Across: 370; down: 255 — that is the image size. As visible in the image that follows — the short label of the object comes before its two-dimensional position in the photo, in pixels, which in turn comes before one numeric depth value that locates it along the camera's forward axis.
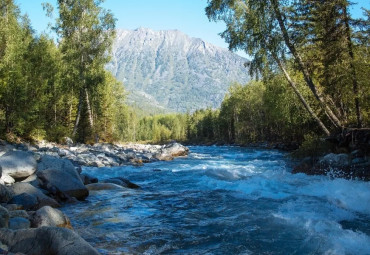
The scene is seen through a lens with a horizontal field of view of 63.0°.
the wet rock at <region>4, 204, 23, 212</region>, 6.38
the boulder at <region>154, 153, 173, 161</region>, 27.48
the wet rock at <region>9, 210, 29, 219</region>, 5.61
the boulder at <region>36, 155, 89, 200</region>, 9.12
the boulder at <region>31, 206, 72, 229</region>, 5.47
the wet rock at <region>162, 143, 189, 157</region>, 31.44
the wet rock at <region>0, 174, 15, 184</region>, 8.38
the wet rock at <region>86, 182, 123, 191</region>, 11.16
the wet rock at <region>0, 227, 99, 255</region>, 4.14
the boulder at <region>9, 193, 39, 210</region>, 7.09
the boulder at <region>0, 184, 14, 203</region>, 6.68
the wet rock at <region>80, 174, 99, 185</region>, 11.95
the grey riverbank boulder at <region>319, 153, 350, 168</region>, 13.09
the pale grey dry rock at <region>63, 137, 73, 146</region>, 27.44
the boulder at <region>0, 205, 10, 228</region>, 4.83
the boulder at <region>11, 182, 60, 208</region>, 7.64
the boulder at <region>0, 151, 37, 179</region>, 9.03
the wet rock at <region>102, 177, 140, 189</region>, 12.20
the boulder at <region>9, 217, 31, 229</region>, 5.14
